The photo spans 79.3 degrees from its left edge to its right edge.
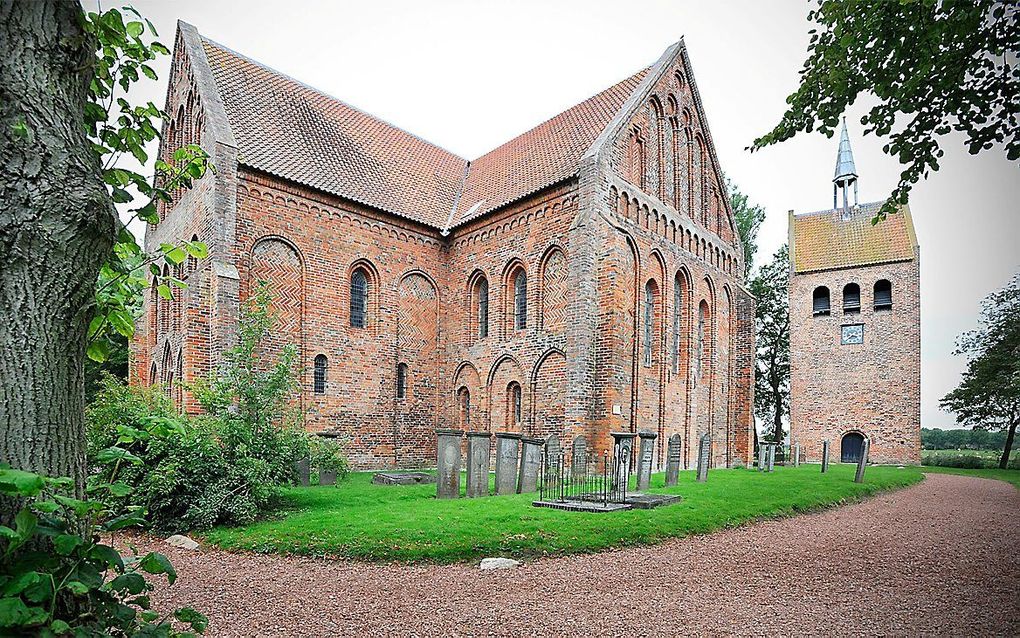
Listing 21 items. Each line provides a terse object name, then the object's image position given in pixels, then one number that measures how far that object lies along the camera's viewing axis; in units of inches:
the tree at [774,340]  1711.4
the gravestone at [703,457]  636.1
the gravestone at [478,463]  485.7
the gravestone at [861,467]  737.3
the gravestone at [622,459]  478.0
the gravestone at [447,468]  482.6
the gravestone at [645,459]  524.9
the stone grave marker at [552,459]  514.0
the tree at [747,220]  1596.9
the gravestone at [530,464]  530.6
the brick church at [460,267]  714.8
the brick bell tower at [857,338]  1348.4
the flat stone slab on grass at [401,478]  608.1
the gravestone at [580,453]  662.5
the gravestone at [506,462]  506.6
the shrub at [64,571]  75.3
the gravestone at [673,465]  575.2
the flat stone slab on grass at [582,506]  434.0
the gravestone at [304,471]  565.6
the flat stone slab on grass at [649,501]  459.5
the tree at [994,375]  1267.7
